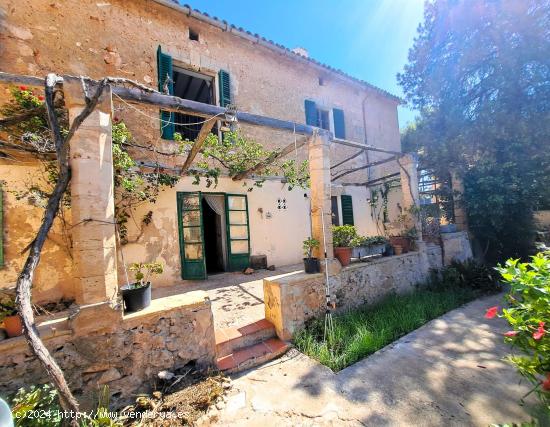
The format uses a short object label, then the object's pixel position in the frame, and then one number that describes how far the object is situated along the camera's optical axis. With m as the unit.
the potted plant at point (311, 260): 3.81
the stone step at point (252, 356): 2.80
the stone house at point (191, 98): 4.57
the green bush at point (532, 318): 1.66
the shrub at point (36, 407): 1.74
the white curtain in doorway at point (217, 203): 6.64
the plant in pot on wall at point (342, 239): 4.22
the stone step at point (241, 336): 3.01
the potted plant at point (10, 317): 2.06
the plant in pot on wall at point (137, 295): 2.46
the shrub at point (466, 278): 5.34
